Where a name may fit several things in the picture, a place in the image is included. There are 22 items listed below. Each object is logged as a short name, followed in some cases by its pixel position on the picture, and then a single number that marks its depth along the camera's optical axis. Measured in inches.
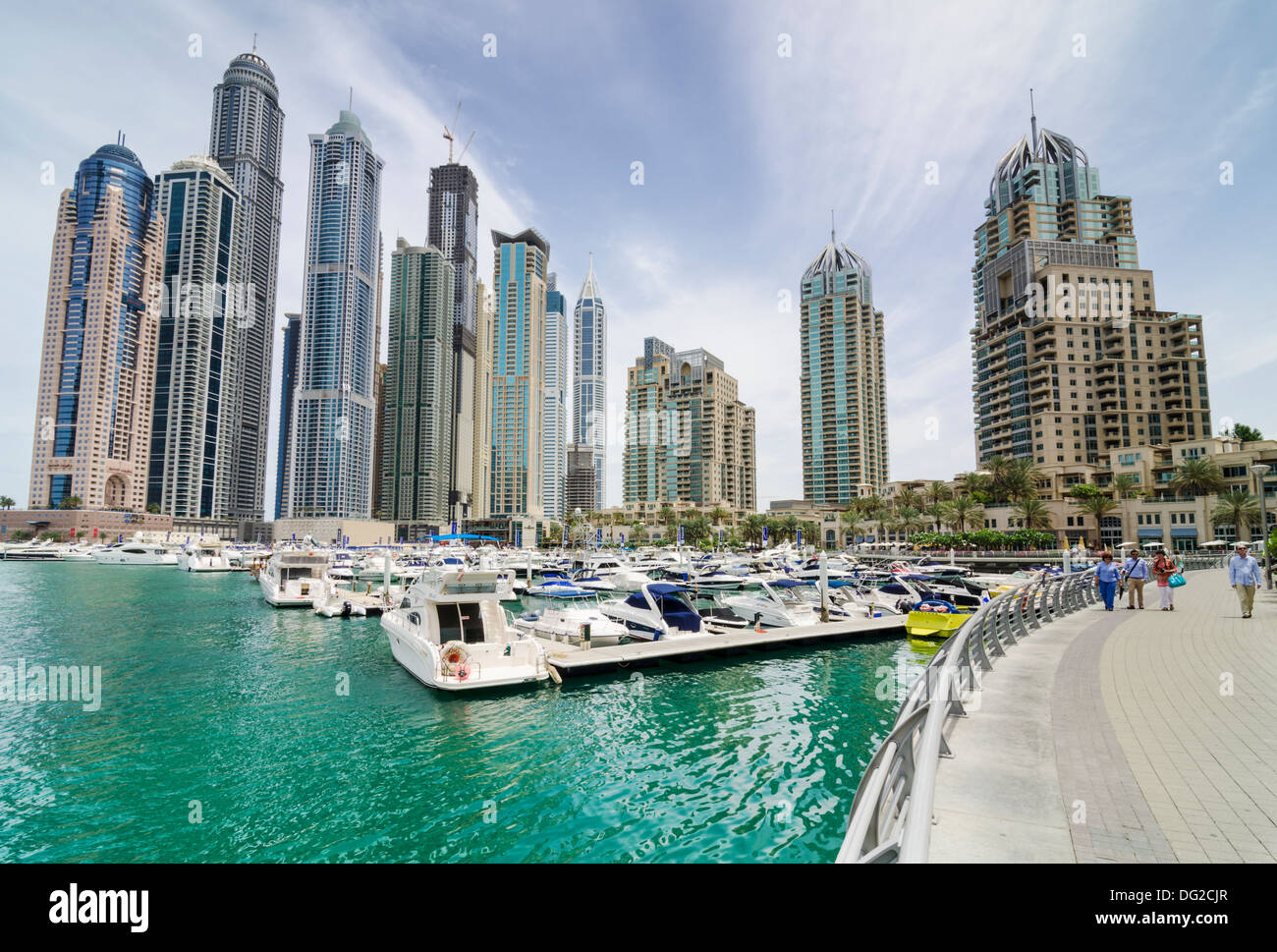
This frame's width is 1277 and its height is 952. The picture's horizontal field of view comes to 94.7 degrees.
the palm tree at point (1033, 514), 3400.6
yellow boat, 1120.8
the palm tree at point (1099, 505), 3083.2
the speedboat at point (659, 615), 1062.4
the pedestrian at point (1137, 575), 847.1
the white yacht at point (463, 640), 759.1
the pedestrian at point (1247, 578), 679.7
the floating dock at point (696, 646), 880.3
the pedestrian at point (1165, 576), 805.2
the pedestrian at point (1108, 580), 840.9
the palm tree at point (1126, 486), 3235.7
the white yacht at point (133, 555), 4288.9
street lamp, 1079.6
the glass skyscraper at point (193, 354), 7091.5
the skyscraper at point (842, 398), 6815.9
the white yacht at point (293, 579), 1747.0
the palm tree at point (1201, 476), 2955.2
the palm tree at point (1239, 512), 2610.7
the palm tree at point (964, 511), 3656.5
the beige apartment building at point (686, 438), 7185.0
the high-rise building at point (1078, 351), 4178.2
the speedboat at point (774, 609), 1170.0
